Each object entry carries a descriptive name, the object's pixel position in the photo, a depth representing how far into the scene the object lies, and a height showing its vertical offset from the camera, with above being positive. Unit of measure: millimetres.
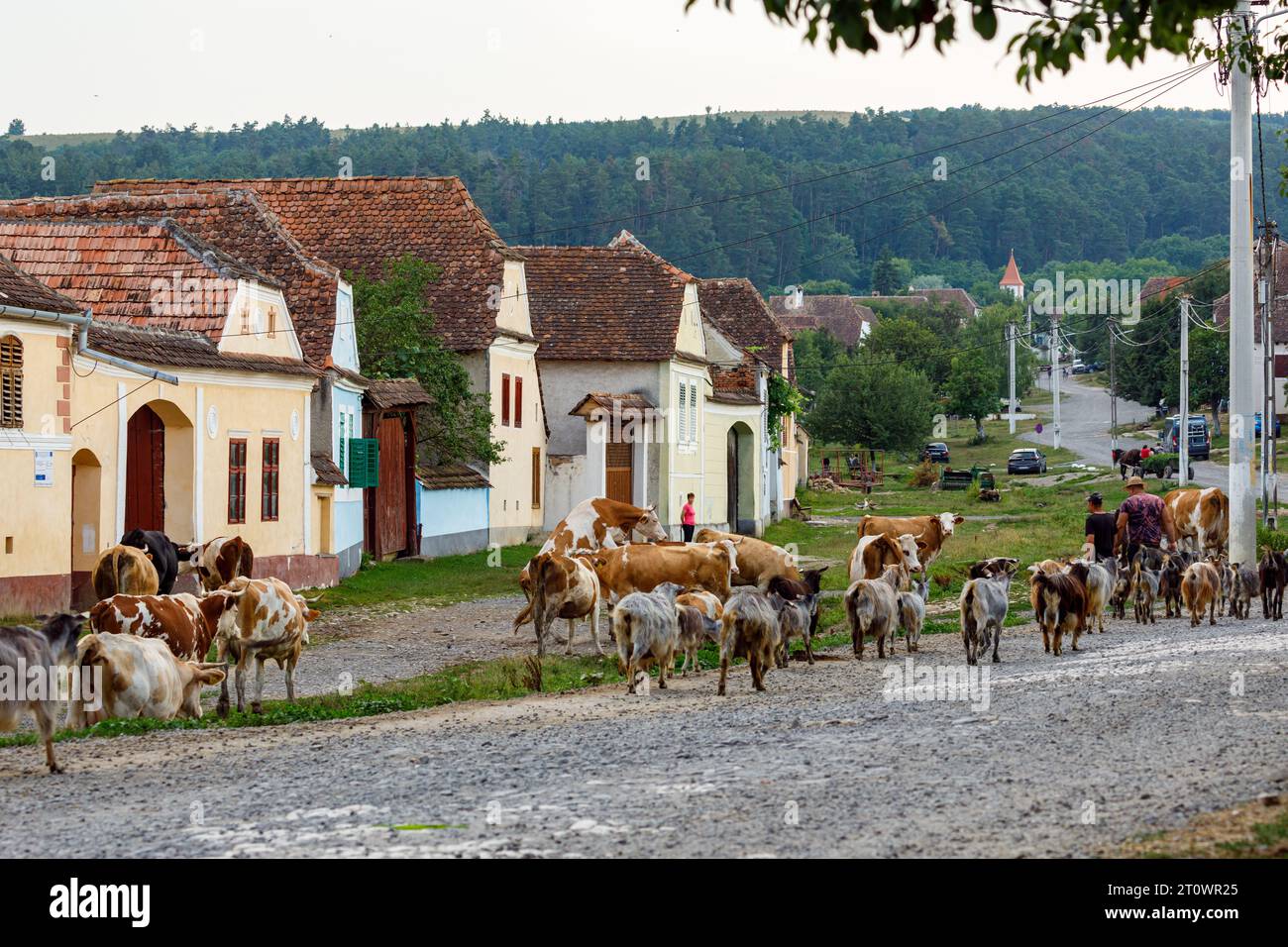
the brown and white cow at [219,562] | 25188 -1444
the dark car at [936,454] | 89625 +51
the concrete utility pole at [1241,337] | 28281 +1910
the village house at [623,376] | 47062 +2221
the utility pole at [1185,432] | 60688 +728
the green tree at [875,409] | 90938 +2420
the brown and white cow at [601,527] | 27406 -1104
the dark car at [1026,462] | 77812 -346
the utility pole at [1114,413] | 90362 +2100
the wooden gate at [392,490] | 36031 -642
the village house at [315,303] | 32500 +3093
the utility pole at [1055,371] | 91838 +4461
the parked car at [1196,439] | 73938 +613
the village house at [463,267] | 42125 +4694
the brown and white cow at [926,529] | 29109 -1239
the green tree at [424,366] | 39875 +2142
